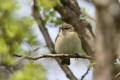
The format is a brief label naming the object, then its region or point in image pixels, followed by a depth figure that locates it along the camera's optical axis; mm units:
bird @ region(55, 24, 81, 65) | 12406
